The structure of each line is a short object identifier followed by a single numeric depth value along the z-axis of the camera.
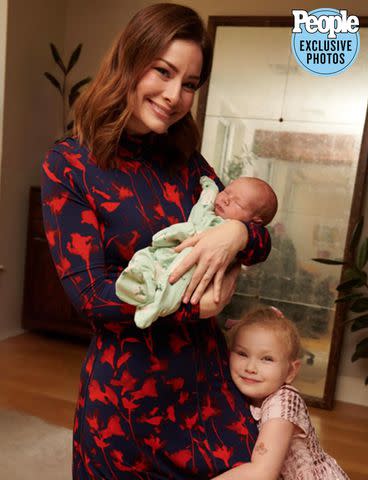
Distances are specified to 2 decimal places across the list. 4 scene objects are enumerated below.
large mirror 3.54
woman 1.11
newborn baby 1.00
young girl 1.18
